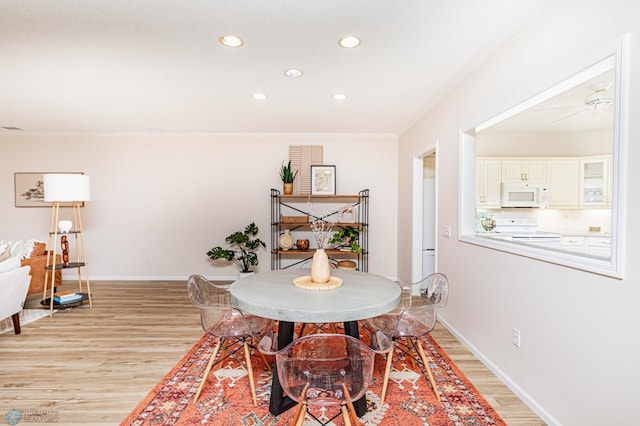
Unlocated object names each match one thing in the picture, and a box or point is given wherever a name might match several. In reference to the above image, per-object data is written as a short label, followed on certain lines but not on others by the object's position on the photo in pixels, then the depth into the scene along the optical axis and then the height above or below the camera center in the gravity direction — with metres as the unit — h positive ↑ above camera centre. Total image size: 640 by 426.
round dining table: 1.73 -0.56
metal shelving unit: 5.44 -0.16
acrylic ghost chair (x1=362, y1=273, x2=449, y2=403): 2.15 -0.83
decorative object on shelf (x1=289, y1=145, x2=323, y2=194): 5.46 +0.77
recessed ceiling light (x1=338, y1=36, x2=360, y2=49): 2.38 +1.25
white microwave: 5.06 +0.19
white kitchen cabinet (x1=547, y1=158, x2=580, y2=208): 5.04 +0.38
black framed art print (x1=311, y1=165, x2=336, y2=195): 5.43 +0.46
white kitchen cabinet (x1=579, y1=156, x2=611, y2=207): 4.77 +0.37
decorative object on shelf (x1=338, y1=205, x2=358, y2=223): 5.39 -0.19
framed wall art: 5.46 +0.30
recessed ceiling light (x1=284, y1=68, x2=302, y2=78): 2.95 +1.25
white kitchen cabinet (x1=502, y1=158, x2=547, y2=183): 5.18 +0.58
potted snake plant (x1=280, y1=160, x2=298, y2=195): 5.24 +0.41
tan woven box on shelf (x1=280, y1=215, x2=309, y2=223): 5.27 -0.21
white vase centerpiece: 2.25 -0.43
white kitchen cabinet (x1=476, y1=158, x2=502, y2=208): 5.27 +0.38
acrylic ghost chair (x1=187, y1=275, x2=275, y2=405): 2.13 -0.83
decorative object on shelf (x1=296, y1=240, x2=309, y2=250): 5.20 -0.61
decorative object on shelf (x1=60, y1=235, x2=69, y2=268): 4.07 -0.57
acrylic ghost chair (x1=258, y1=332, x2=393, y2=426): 1.48 -0.78
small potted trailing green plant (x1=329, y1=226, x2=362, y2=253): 5.08 -0.51
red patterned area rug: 1.93 -1.28
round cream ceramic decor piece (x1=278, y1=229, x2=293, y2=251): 5.20 -0.56
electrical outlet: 2.17 -0.90
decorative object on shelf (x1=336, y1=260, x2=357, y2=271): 4.95 -0.89
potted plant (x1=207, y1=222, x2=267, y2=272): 5.16 -0.72
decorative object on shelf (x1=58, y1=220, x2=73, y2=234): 4.05 -0.24
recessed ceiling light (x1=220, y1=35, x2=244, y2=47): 2.37 +1.25
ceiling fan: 2.92 +1.05
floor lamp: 3.86 +0.20
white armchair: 2.95 -0.81
